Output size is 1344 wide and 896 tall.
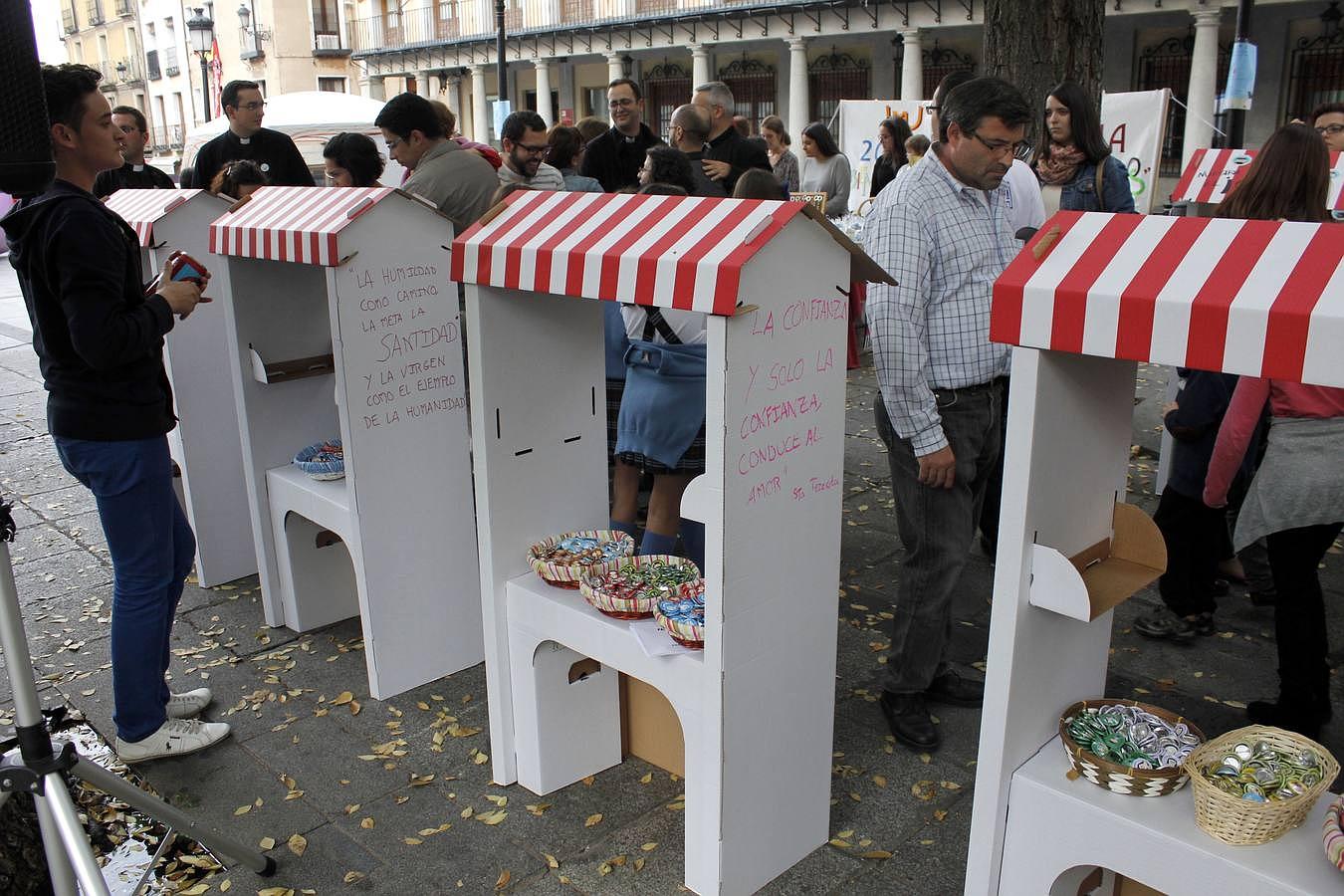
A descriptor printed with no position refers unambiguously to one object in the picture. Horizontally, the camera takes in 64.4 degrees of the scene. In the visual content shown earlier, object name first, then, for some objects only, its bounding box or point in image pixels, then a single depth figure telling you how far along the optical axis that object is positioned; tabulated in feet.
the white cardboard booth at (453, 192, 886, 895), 7.95
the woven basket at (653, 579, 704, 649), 8.57
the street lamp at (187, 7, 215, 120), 67.97
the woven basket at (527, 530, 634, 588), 9.94
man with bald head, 21.13
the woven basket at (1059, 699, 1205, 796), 6.48
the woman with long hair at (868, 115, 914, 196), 29.84
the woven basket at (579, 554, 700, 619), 9.22
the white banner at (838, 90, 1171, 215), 31.35
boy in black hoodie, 9.47
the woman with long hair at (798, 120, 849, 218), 28.76
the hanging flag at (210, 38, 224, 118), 81.03
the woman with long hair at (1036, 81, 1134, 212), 15.72
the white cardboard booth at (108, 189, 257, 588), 14.78
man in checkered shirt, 9.71
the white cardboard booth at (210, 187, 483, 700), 11.84
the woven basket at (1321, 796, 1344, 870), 5.68
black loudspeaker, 6.08
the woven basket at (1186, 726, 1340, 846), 5.95
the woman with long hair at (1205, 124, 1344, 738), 9.54
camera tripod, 6.79
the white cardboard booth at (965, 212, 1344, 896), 5.49
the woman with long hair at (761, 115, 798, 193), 32.01
